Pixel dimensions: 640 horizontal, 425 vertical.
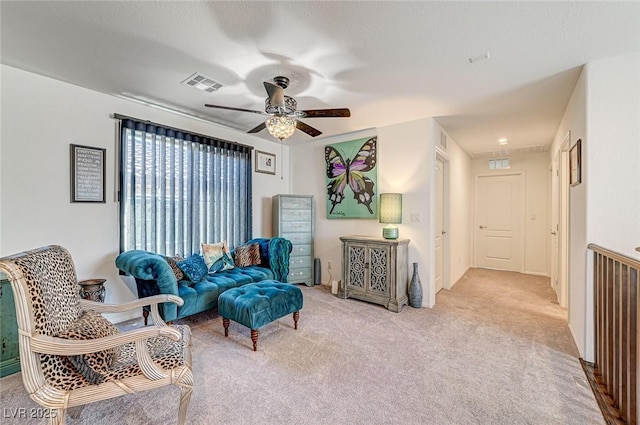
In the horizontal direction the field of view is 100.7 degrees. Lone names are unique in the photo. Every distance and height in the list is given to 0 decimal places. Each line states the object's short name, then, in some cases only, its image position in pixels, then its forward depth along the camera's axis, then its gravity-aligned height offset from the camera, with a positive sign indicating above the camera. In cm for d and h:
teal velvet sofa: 248 -75
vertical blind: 300 +31
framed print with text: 265 +41
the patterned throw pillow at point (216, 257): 335 -56
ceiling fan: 228 +90
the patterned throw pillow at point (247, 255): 364 -58
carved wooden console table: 335 -75
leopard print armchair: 116 -63
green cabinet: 204 -92
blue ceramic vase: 344 -100
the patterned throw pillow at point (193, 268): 297 -62
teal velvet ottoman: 236 -85
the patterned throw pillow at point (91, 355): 127 -70
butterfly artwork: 401 +57
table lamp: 355 +3
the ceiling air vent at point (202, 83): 248 +128
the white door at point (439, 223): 409 -14
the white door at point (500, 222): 557 -16
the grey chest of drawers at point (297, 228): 432 -24
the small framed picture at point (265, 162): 448 +90
